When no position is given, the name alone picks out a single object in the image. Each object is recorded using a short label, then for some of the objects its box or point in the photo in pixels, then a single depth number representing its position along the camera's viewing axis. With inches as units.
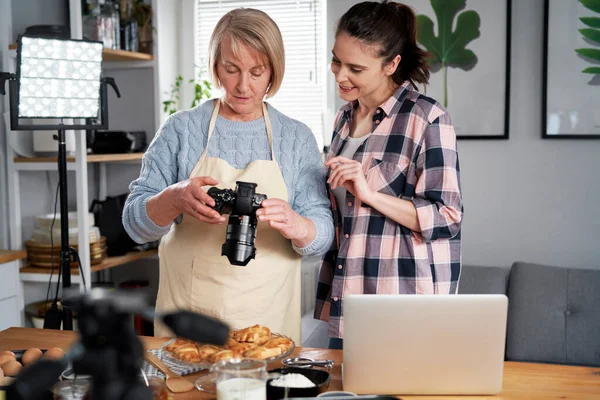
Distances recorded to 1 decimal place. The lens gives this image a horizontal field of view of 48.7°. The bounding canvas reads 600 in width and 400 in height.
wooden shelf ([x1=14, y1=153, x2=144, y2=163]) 110.6
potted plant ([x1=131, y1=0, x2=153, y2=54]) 131.3
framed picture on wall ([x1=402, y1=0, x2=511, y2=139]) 117.2
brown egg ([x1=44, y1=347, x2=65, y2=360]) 54.6
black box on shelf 123.9
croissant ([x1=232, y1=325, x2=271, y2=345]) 53.3
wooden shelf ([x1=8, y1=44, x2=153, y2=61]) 118.3
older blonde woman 64.8
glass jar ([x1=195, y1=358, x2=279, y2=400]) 43.7
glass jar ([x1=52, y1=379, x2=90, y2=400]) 44.7
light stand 92.2
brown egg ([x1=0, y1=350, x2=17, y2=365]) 55.9
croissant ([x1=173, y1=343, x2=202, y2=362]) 50.4
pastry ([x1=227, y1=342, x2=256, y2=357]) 50.9
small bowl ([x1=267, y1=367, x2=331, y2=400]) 47.9
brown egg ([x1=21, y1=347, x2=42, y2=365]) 55.6
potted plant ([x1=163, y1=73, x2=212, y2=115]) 134.8
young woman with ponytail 66.3
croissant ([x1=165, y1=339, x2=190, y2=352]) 52.1
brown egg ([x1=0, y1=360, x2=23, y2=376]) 53.0
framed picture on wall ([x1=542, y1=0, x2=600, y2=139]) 111.9
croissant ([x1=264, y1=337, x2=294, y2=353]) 52.3
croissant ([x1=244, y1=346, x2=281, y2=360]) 50.6
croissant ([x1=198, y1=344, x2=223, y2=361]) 50.7
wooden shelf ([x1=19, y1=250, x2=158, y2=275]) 109.3
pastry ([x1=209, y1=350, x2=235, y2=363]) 50.0
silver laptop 47.4
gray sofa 105.4
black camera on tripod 28.7
